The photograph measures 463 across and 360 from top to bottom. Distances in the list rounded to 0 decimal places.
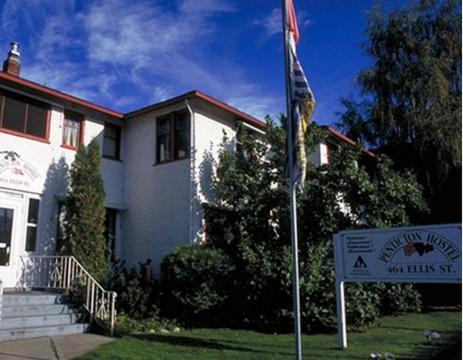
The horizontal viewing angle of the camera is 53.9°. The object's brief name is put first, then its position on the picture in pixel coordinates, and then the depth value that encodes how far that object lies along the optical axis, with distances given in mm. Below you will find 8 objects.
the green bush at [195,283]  11148
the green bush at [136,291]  10906
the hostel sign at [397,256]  7617
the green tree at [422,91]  18047
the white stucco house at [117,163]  11984
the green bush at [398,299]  13164
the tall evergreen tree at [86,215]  11859
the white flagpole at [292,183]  6211
